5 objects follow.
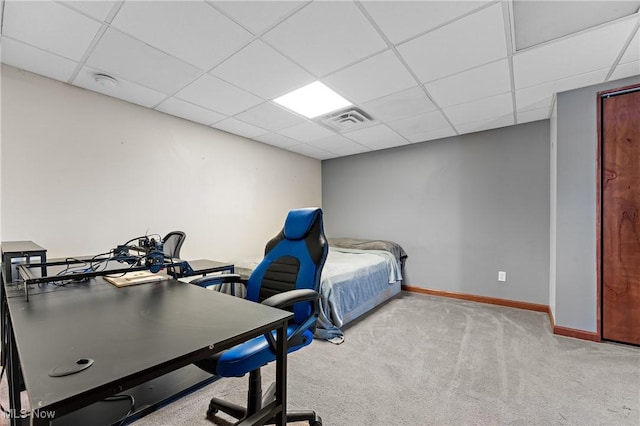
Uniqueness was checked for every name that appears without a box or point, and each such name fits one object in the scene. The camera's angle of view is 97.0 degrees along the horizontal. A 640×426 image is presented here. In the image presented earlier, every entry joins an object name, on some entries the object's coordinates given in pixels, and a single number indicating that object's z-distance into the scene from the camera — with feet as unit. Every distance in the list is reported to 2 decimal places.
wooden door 8.07
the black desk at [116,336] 1.90
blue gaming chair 3.90
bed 8.75
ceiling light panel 8.78
